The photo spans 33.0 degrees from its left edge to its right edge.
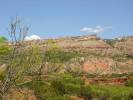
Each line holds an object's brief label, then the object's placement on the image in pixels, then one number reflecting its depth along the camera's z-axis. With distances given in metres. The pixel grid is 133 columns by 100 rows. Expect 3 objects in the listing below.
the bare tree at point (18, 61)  17.16
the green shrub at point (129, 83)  45.93
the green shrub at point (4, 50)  19.11
